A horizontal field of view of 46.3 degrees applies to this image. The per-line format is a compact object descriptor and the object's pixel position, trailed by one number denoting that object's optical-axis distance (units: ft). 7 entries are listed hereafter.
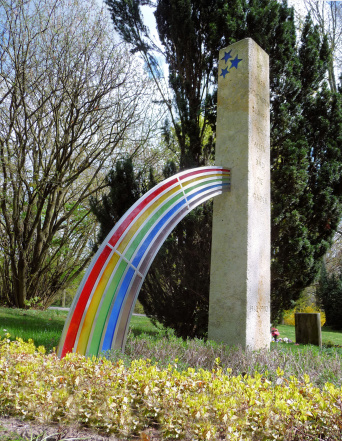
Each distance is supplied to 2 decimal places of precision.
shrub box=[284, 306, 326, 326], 61.46
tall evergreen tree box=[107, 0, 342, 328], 23.66
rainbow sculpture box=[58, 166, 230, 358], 13.50
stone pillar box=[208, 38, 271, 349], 18.28
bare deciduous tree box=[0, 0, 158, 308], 33.37
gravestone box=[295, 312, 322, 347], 29.55
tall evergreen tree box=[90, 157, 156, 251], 24.52
